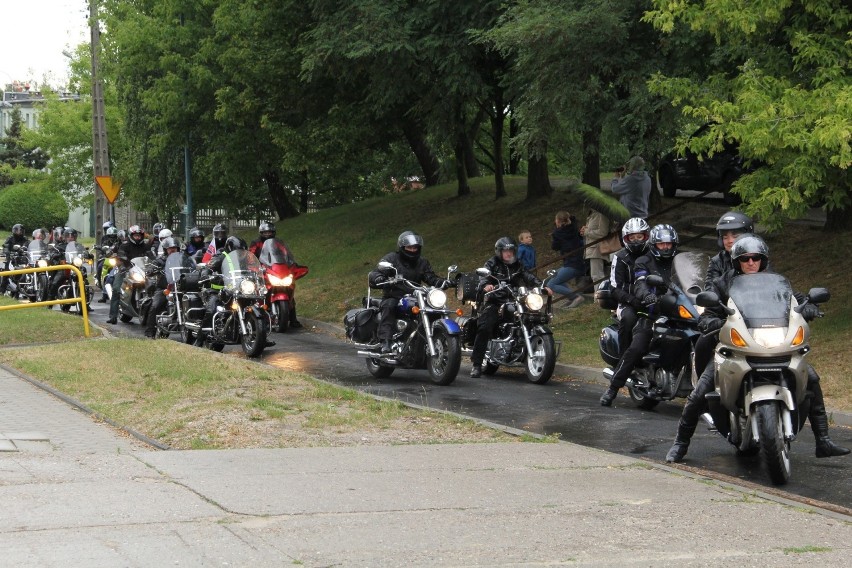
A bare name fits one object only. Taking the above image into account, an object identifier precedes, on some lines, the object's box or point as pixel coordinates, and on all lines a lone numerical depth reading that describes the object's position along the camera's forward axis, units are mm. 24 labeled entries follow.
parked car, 24266
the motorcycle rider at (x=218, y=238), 21766
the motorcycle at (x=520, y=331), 14648
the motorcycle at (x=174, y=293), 19594
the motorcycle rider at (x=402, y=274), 14961
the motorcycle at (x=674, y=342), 11914
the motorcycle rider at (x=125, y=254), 23531
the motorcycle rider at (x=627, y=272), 12500
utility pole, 33562
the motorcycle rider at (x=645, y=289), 12148
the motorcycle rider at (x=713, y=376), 9031
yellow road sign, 32625
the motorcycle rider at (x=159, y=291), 20266
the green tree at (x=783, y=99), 13414
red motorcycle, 20953
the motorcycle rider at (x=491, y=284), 15188
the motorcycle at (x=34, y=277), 28344
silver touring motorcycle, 8523
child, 20031
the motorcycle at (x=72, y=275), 26297
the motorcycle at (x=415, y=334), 14305
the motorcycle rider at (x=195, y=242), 22672
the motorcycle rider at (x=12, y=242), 31220
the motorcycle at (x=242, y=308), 17469
